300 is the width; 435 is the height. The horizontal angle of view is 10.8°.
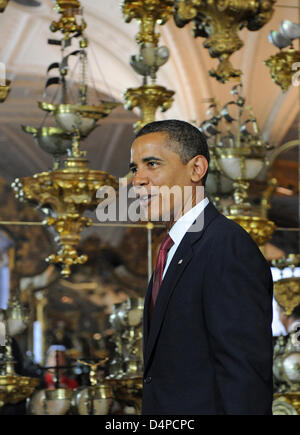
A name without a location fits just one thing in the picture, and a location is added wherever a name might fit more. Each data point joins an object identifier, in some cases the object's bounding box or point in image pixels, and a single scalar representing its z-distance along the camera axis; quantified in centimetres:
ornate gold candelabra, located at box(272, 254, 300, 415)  880
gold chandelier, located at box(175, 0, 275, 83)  1006
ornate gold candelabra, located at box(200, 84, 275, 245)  934
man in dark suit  351
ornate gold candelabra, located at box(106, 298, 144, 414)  919
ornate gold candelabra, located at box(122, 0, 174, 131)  933
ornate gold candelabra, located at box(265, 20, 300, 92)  949
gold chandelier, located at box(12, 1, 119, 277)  908
